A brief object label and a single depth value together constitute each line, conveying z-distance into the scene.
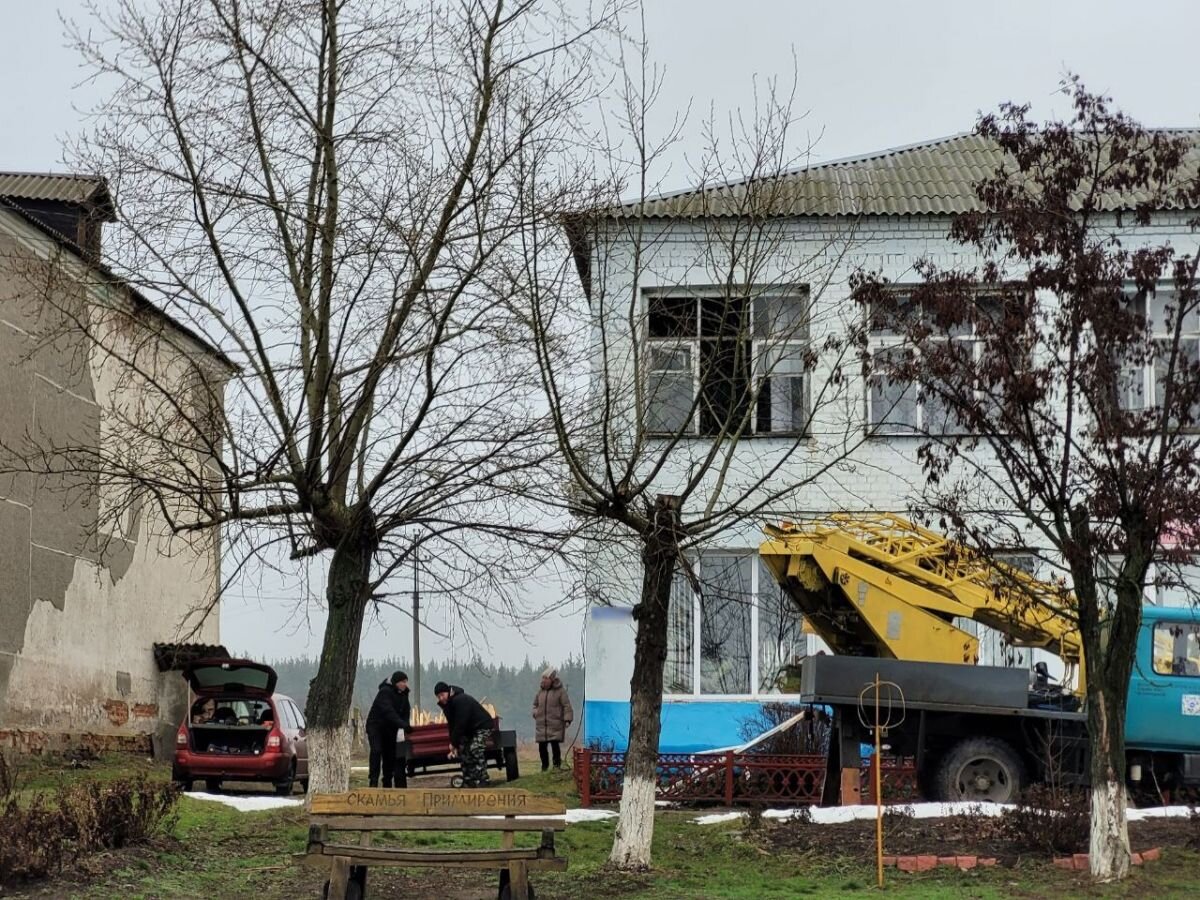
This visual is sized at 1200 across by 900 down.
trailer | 25.33
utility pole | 49.88
